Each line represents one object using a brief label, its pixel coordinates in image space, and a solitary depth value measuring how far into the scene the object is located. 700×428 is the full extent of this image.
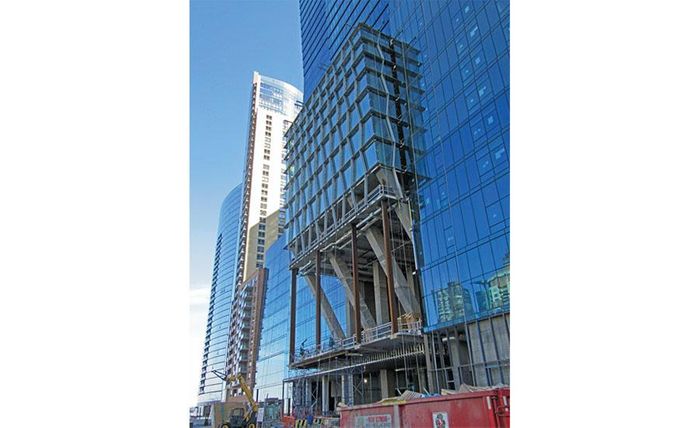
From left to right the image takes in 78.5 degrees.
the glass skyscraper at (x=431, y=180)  23.23
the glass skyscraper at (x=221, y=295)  129.75
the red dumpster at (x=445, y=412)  9.29
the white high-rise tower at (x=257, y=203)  102.62
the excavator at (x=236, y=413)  26.97
